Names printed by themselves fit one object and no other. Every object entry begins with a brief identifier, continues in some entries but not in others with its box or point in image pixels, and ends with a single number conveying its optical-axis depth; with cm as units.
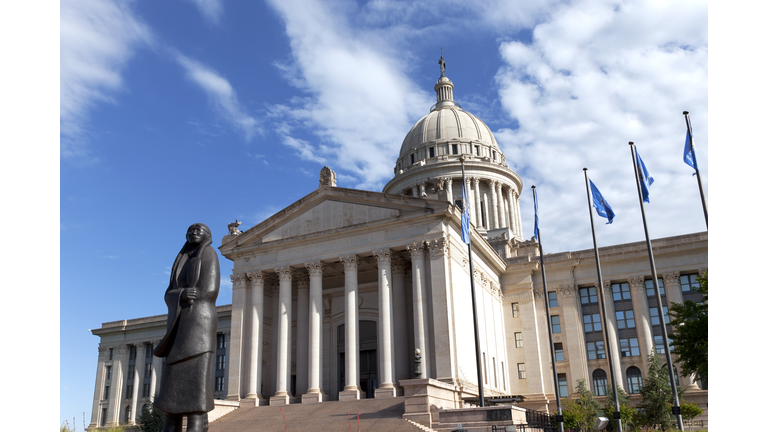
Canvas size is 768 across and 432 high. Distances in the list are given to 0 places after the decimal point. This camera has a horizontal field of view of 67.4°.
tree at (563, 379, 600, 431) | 3512
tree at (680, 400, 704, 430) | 3756
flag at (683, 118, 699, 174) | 2519
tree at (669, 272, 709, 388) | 2905
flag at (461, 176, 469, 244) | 3317
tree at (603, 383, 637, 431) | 3622
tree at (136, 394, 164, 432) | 4975
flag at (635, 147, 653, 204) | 2864
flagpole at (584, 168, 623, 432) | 3025
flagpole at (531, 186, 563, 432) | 2953
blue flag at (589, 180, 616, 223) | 3166
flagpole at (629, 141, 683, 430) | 2509
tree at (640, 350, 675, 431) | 3897
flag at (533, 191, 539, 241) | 3547
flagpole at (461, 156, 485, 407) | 3028
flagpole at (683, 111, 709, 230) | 2464
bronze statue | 1003
